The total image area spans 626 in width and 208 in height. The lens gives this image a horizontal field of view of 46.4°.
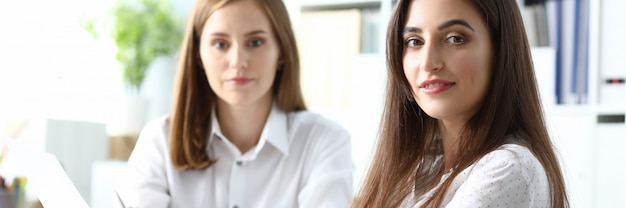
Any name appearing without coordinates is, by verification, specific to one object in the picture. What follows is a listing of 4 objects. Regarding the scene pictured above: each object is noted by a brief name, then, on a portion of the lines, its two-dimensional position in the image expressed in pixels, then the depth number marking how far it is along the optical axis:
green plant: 3.23
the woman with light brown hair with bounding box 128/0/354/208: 1.67
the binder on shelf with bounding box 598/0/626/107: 2.49
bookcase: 2.47
